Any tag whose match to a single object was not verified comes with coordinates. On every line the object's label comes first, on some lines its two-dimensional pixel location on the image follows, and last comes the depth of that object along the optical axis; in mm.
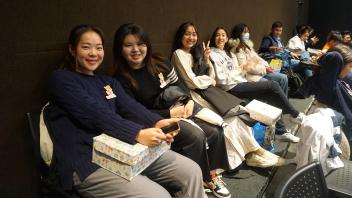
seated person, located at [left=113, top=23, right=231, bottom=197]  1975
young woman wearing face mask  3624
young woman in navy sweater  1368
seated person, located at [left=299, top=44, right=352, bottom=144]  2417
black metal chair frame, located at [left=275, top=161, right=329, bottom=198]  1064
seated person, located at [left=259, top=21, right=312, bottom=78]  4719
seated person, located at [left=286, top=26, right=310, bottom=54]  5868
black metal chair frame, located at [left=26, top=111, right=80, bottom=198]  1407
